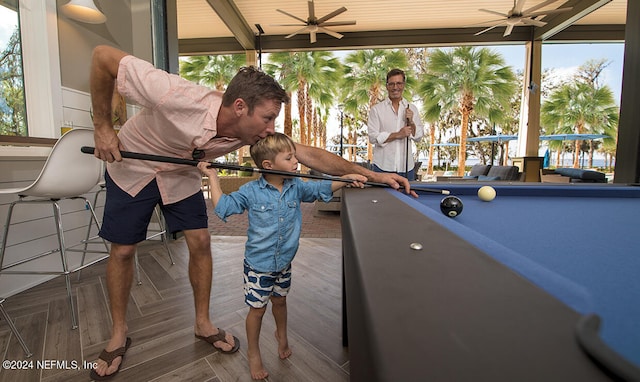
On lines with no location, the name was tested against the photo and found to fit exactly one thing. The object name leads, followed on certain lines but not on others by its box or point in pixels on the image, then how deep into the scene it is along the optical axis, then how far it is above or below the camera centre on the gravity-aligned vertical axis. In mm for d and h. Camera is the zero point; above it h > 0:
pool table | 260 -153
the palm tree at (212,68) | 10117 +2920
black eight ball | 1205 -161
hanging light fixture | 2547 +1188
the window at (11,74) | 2365 +642
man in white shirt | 3104 +325
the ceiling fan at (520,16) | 5278 +2465
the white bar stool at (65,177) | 1751 -77
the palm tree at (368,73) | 10219 +2881
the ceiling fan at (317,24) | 5696 +2509
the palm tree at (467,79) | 9727 +2532
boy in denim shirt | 1342 -257
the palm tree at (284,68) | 9680 +2839
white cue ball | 1581 -144
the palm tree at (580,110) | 13742 +2353
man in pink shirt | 1280 +59
